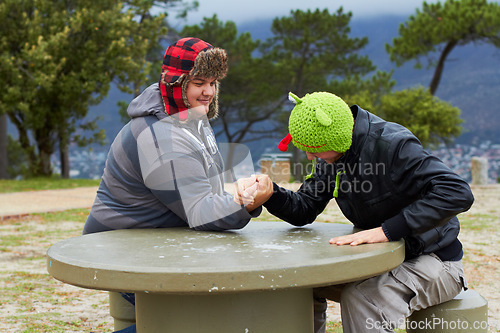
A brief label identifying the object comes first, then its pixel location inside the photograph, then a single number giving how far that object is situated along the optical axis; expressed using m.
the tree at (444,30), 18.22
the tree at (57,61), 14.56
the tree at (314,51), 23.80
